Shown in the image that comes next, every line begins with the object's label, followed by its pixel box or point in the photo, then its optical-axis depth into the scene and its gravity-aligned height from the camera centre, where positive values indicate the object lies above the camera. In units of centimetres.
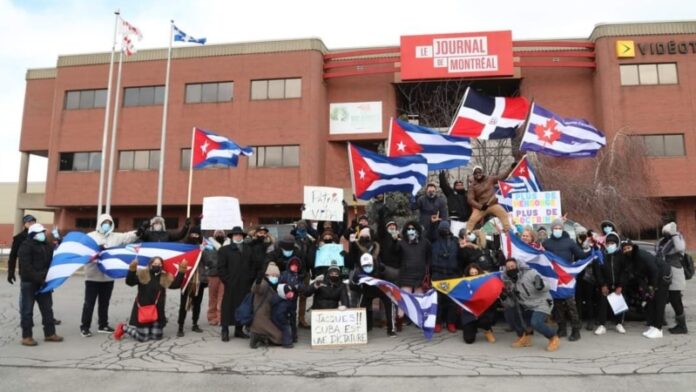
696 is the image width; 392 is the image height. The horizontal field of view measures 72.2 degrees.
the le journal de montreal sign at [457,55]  2920 +1243
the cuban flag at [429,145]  1105 +264
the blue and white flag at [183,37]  2514 +1158
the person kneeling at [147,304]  807 -79
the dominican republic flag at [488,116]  1161 +347
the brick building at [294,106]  2861 +977
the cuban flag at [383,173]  1026 +184
